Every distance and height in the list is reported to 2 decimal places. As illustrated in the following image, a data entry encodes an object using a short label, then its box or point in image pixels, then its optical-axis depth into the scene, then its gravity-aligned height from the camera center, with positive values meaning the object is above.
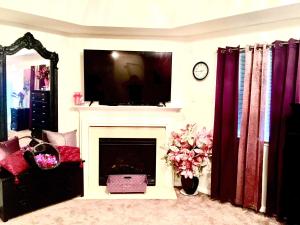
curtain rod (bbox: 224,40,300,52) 3.16 +0.57
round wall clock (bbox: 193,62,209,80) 4.02 +0.35
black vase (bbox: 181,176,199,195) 3.96 -1.21
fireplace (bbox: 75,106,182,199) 4.12 -0.50
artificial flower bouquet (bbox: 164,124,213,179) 3.86 -0.74
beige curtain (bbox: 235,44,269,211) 3.37 -0.39
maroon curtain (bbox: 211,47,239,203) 3.60 -0.37
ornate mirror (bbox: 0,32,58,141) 3.53 +0.04
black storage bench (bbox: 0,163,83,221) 3.13 -1.12
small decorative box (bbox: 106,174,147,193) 3.96 -1.22
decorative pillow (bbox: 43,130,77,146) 3.83 -0.60
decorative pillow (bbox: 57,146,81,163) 3.66 -0.77
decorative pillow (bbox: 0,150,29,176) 3.18 -0.78
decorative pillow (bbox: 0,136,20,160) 3.31 -0.64
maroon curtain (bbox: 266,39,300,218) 3.11 -0.12
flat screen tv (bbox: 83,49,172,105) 4.00 +0.24
